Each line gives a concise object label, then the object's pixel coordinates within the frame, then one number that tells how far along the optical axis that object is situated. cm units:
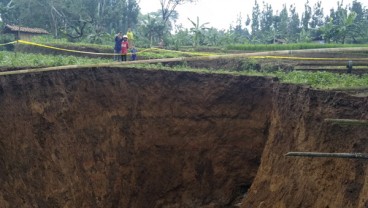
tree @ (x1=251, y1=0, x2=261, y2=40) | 4605
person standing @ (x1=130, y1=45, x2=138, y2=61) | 1553
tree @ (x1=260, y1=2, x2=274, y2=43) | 4085
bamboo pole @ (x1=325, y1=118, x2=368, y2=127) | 577
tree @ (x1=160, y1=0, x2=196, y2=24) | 3641
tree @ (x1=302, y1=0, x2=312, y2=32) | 4038
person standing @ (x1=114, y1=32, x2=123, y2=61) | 1574
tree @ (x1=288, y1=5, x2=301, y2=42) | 3875
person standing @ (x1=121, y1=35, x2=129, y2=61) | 1519
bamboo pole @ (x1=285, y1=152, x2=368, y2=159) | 547
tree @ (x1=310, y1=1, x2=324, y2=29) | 4397
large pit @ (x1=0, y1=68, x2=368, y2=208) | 1059
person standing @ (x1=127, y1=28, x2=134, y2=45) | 1750
